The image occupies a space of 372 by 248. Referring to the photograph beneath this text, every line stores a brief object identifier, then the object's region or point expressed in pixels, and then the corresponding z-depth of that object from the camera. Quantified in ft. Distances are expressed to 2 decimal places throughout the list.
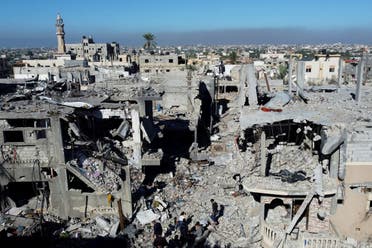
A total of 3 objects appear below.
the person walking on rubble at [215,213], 38.78
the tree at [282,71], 166.50
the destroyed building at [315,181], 30.27
